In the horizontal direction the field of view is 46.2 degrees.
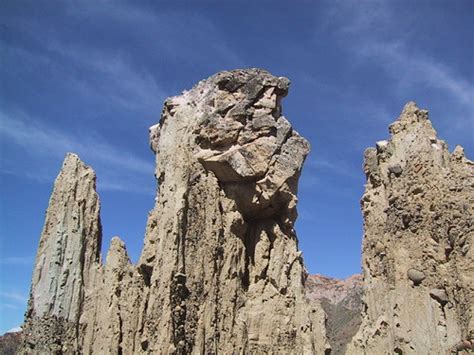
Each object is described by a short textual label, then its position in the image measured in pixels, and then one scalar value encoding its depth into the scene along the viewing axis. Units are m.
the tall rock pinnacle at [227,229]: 18.17
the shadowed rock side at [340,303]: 73.76
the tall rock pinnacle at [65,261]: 20.44
